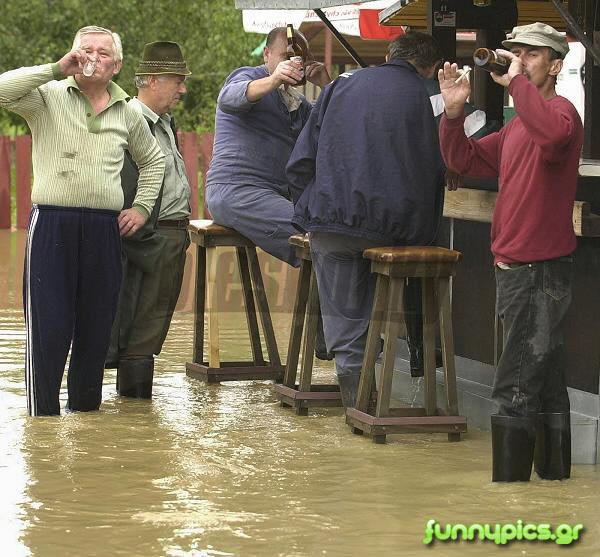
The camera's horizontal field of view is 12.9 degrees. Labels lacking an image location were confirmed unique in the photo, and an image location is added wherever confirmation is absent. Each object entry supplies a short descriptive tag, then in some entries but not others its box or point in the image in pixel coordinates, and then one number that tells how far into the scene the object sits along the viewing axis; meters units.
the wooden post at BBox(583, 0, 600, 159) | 15.18
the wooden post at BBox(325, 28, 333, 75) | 33.53
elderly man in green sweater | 13.28
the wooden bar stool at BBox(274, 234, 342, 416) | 14.20
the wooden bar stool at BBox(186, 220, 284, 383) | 15.72
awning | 27.71
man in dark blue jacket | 12.98
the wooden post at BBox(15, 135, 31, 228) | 38.40
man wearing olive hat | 14.90
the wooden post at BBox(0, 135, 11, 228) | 38.52
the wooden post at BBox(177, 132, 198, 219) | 39.46
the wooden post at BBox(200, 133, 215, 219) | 39.49
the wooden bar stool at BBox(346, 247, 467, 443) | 12.62
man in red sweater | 10.78
